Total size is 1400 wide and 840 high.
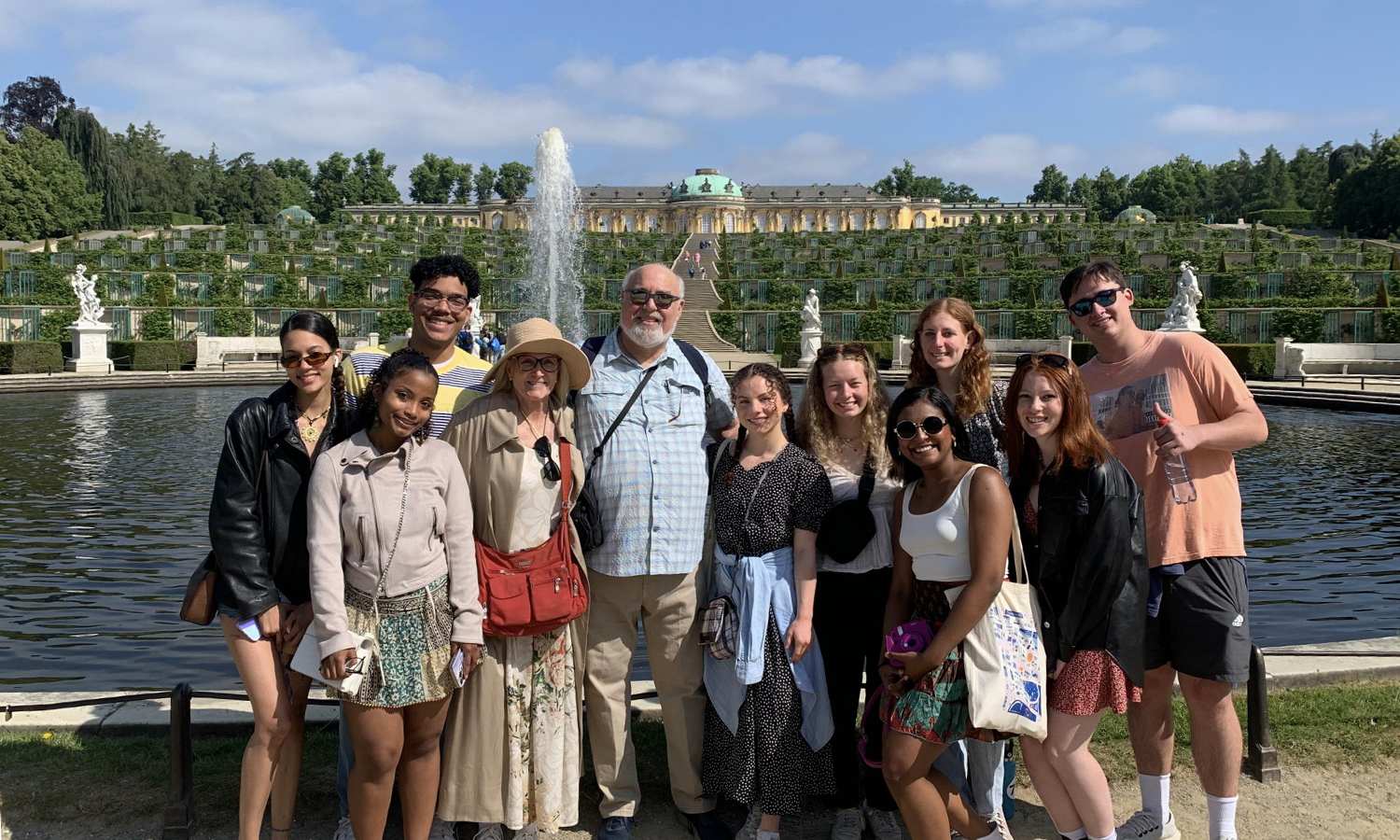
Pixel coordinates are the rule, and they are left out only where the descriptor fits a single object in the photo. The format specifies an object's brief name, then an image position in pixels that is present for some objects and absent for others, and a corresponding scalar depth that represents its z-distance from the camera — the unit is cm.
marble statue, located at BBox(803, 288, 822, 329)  2838
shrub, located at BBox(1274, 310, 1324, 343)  2938
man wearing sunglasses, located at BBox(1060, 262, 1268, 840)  287
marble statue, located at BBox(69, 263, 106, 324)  2506
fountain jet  3038
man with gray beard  308
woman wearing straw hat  292
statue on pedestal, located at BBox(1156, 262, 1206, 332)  2205
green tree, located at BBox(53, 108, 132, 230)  6719
